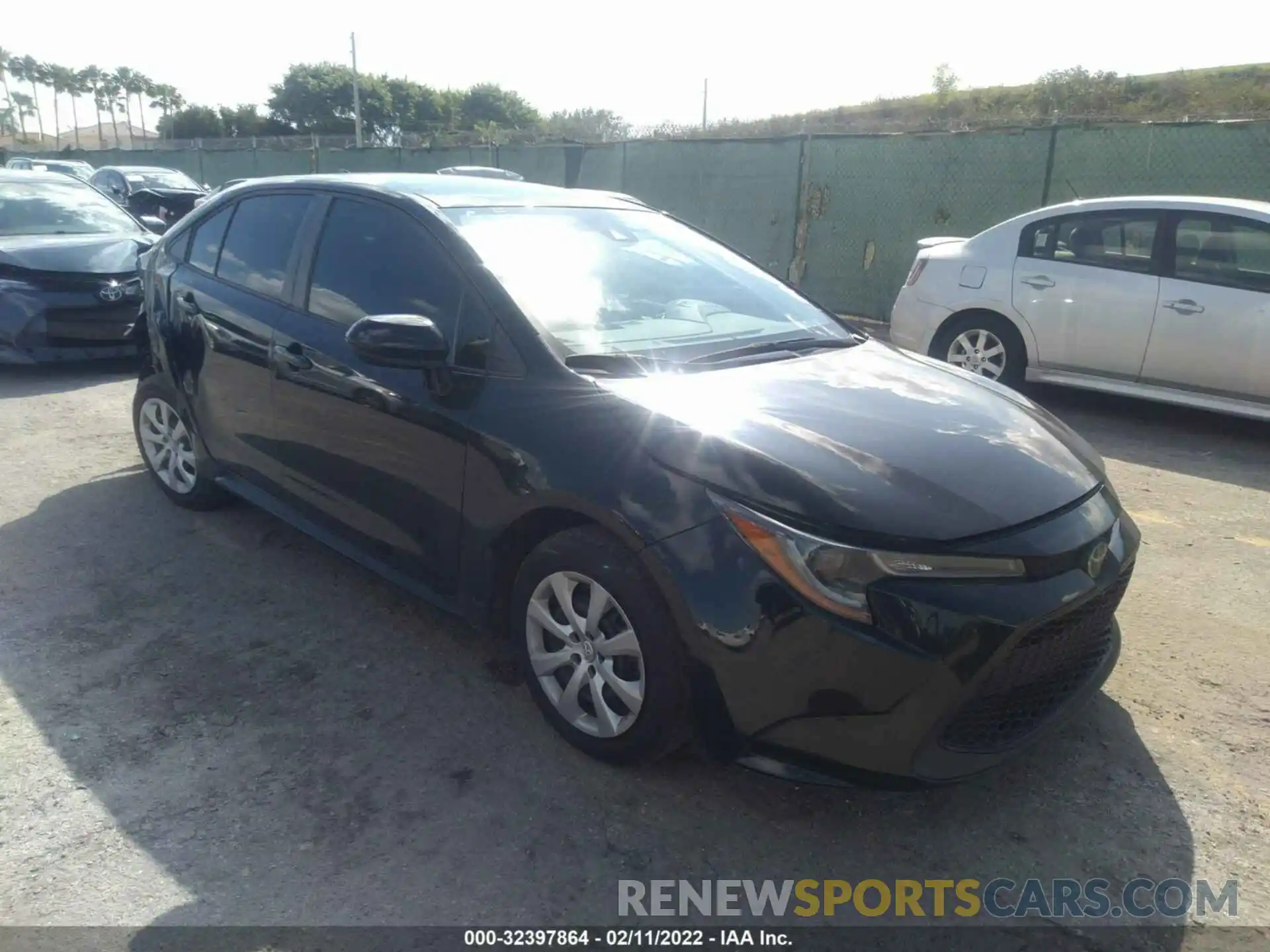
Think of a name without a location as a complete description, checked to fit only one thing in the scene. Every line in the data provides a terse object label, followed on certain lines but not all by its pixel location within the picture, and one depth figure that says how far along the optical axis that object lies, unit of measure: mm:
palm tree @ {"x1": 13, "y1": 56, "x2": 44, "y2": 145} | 116438
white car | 6398
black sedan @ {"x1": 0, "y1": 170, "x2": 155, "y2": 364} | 7621
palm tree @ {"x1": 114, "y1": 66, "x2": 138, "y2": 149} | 117775
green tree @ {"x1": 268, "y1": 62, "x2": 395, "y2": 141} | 73125
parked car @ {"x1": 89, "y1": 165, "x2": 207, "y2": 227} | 14703
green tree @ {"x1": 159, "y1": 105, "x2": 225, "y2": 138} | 69750
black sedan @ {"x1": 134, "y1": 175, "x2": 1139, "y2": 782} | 2400
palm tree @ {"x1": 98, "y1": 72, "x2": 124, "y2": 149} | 117812
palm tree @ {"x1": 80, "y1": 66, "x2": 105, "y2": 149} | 117375
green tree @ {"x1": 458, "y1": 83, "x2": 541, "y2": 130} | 81750
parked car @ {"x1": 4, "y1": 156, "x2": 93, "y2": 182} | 22859
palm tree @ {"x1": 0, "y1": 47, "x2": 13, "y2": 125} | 111125
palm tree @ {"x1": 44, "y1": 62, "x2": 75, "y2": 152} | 116875
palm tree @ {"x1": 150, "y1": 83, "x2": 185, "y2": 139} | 103500
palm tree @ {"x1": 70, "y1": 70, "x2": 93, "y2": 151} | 117625
